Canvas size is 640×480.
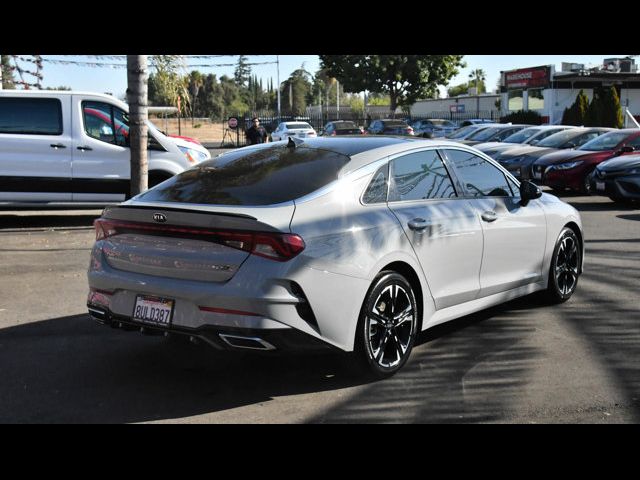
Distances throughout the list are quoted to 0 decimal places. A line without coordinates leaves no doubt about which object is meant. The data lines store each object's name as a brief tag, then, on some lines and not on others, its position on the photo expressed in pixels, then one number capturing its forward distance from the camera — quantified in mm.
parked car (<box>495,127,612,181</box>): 19312
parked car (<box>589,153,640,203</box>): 15383
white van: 12742
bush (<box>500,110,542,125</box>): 51719
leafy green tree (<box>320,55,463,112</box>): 64562
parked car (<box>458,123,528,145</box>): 25875
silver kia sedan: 4930
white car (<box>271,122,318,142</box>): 40062
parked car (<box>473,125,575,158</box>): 21344
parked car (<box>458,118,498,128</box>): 46931
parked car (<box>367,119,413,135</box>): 38666
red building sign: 53344
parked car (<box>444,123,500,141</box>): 27403
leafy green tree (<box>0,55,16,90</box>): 27828
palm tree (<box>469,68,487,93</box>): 136000
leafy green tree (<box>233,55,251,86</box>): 163750
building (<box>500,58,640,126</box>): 52438
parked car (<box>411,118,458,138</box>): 42656
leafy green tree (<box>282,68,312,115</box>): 126706
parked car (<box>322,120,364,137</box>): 39844
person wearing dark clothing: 26938
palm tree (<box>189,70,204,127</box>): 93894
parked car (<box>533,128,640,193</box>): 17328
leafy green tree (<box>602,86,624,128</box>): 37656
